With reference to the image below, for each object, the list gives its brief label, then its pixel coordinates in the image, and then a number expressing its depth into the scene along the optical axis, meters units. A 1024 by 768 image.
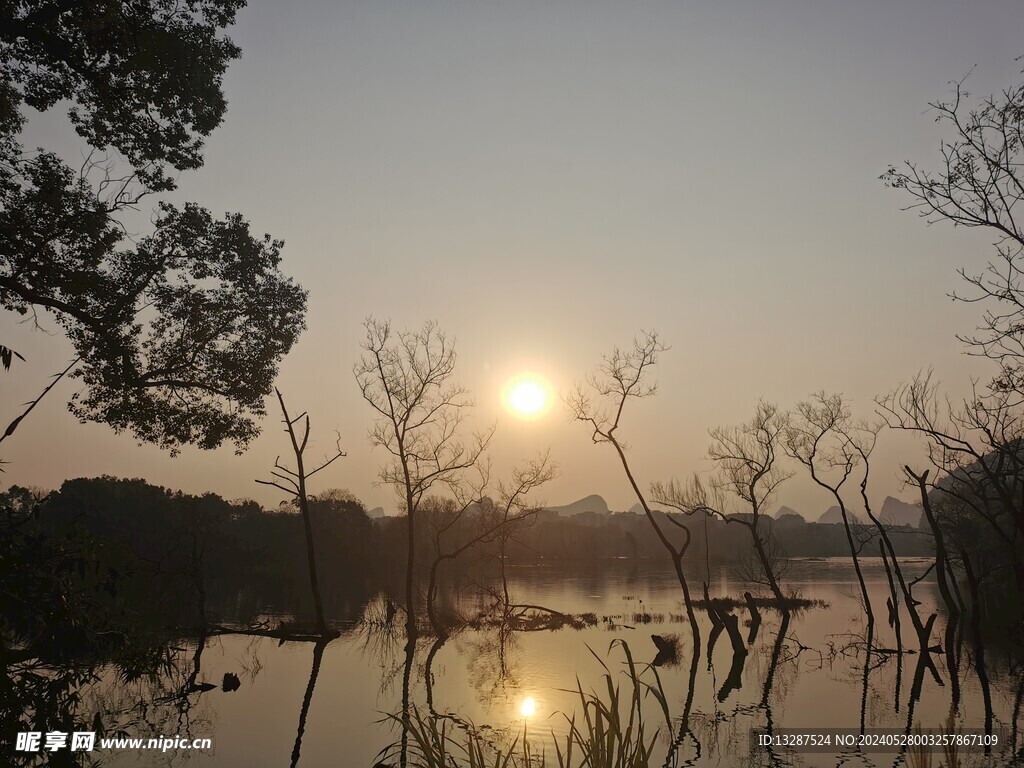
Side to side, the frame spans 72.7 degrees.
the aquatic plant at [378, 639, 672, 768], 5.35
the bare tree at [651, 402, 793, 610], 40.28
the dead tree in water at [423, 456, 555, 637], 34.75
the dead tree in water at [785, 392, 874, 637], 35.59
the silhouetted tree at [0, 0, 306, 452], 13.61
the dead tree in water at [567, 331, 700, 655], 31.70
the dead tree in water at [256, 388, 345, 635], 32.19
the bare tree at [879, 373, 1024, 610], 19.03
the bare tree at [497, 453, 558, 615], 38.38
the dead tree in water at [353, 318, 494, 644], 34.34
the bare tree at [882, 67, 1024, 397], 13.66
